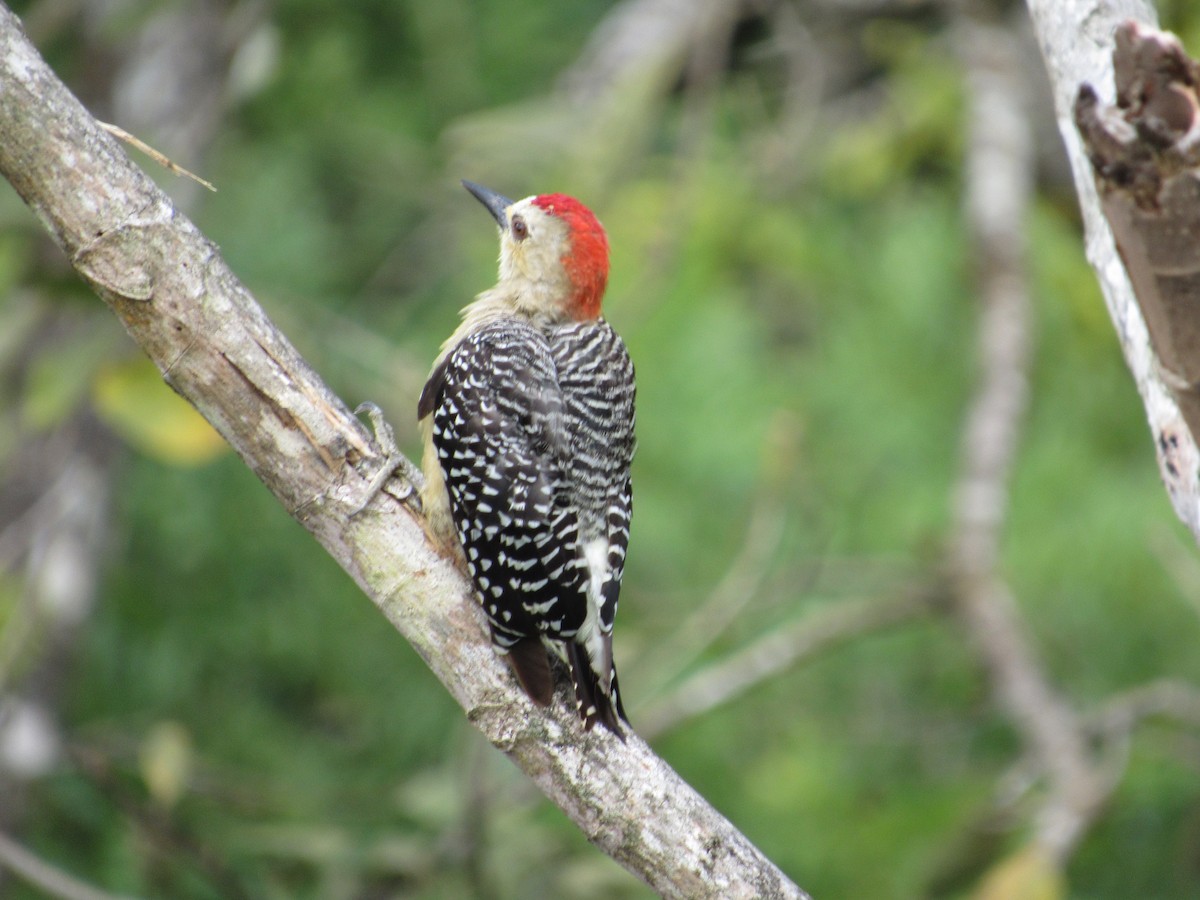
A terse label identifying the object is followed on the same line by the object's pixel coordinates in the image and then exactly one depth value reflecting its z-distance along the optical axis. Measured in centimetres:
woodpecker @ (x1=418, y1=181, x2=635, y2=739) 532
